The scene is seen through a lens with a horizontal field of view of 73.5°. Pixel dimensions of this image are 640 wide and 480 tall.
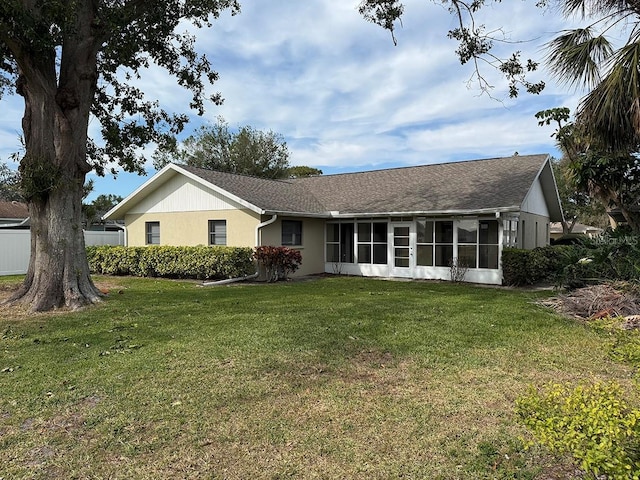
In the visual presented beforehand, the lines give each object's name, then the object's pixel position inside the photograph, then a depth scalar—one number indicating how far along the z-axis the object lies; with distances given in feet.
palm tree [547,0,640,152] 25.81
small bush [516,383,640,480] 6.17
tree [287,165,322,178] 154.51
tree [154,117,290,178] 120.06
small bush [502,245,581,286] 42.88
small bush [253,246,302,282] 47.32
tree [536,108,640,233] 40.57
